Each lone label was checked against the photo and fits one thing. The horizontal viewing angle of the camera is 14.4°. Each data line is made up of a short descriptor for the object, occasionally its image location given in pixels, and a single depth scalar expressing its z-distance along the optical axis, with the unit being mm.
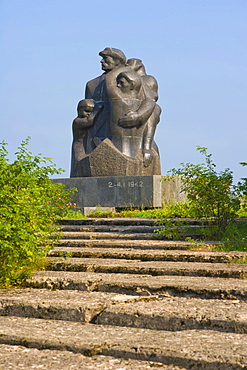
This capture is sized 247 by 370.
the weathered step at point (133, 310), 5855
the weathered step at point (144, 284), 7166
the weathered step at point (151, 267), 8705
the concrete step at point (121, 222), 16057
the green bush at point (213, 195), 14391
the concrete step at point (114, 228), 15750
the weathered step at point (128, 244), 12330
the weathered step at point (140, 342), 4684
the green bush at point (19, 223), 8296
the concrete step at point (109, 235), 14346
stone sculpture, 30170
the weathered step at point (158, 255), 10291
